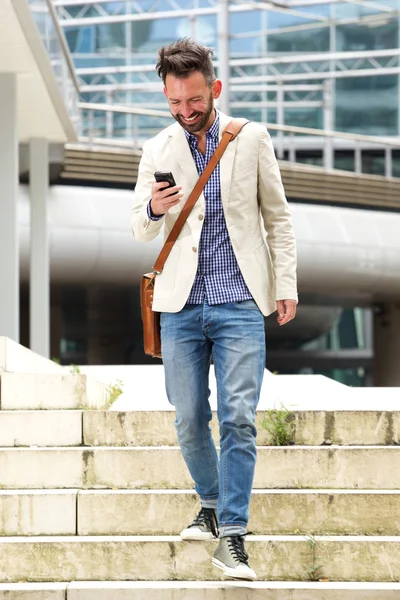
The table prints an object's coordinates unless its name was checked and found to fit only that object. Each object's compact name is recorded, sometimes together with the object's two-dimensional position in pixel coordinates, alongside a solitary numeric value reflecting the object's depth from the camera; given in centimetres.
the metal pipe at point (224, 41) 3906
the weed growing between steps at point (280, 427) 1144
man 825
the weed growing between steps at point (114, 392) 1549
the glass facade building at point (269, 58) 6027
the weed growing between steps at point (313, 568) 931
